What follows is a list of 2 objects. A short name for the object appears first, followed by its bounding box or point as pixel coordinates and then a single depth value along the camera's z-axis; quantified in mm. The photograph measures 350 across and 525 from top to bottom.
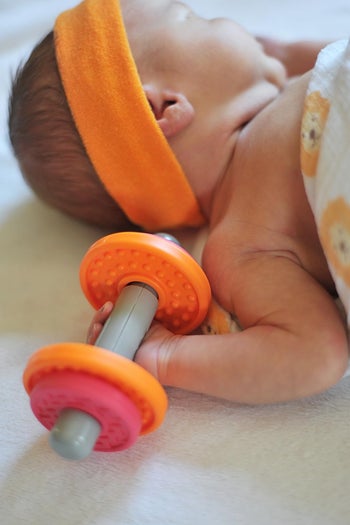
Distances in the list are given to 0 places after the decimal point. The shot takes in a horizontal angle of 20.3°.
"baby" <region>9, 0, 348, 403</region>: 454
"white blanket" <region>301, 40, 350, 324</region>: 447
